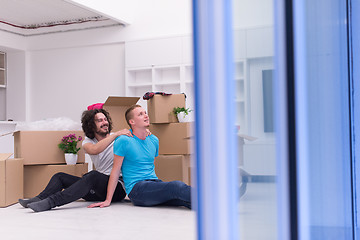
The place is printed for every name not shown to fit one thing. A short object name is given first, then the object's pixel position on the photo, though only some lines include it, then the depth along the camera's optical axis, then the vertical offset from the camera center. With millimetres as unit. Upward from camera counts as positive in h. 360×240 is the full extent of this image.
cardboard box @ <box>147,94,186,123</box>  3916 +192
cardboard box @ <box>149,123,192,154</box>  3854 -85
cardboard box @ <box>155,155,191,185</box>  3762 -349
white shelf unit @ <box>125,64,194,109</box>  5578 +633
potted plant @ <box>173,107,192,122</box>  3891 +126
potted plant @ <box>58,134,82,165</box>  3904 -161
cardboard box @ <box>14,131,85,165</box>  3762 -149
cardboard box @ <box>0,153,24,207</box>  3443 -399
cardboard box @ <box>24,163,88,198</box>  3836 -414
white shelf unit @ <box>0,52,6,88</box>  6806 +937
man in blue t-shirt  3086 -301
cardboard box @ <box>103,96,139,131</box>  4152 +184
